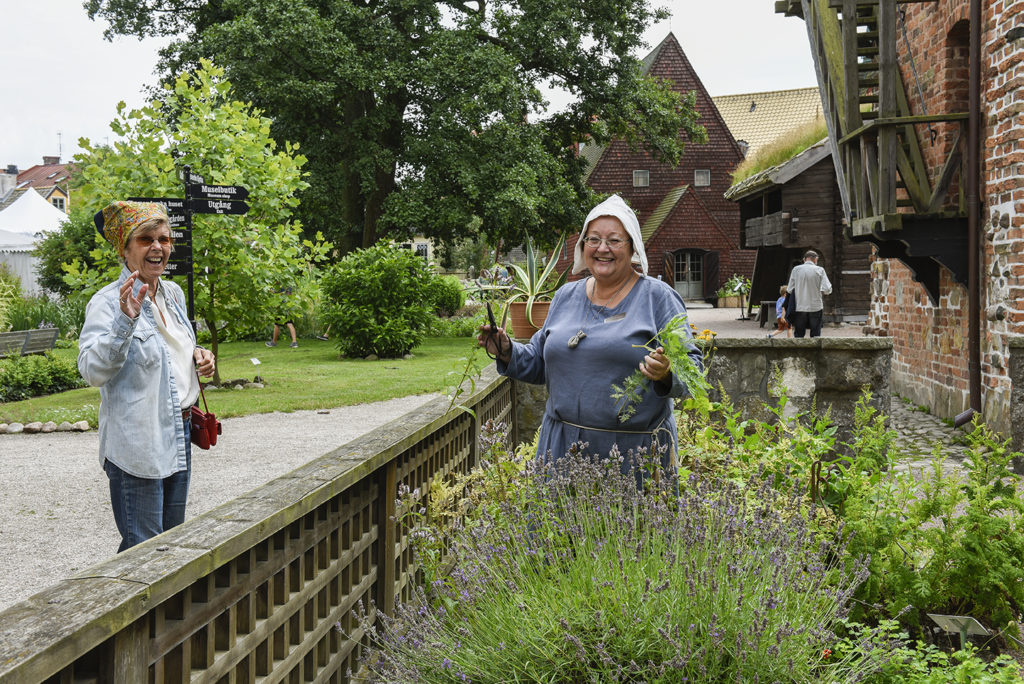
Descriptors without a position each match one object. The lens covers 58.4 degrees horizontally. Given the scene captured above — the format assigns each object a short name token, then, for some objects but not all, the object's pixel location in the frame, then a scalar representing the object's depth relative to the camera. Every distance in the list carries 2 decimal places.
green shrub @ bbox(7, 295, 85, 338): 19.69
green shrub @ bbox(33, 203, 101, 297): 35.56
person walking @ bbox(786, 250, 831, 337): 15.82
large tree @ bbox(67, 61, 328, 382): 12.64
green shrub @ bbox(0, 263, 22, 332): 19.31
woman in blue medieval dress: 3.21
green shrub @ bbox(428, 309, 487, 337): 26.17
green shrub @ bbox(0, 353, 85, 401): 14.09
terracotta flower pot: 5.43
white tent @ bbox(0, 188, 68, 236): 32.59
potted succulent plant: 5.43
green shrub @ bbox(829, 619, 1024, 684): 2.59
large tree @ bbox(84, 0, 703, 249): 21.89
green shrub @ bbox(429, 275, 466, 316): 30.83
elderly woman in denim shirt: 3.29
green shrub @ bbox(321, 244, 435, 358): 19.03
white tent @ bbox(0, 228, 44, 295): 30.60
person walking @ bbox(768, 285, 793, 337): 18.61
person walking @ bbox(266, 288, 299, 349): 13.99
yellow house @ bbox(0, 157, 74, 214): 77.62
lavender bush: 2.20
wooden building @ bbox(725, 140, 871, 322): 21.98
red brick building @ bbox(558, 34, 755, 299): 41.66
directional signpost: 11.45
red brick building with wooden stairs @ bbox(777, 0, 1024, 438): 8.40
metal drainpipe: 8.93
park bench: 16.25
